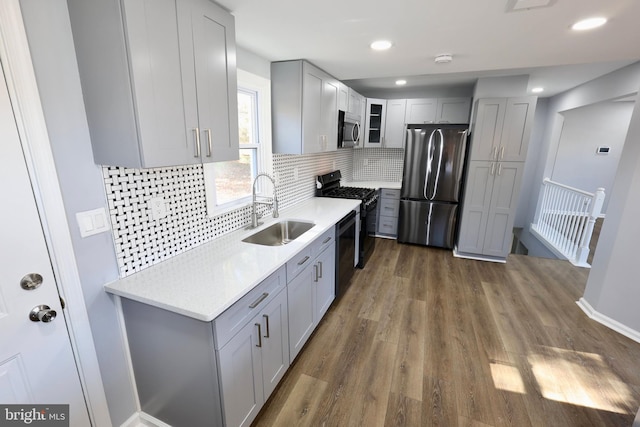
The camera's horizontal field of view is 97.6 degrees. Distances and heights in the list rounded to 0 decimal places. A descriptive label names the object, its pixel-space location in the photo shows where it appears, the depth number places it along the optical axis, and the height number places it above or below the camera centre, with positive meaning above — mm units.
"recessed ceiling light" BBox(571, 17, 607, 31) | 1608 +735
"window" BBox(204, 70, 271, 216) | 2095 -68
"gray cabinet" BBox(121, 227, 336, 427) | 1267 -1036
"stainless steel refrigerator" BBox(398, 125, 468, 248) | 3869 -491
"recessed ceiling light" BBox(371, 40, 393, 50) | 1983 +726
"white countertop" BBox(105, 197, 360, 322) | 1229 -671
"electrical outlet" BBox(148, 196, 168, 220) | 1536 -350
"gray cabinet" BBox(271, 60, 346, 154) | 2443 +363
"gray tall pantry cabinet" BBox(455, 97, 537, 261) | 3471 -319
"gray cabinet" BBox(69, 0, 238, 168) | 1080 +276
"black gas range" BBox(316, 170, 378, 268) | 3496 -647
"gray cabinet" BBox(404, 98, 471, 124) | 4367 +595
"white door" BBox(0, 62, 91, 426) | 1029 -611
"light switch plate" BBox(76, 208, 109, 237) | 1241 -354
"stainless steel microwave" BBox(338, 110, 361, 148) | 3488 +227
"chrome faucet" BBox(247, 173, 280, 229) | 2293 -485
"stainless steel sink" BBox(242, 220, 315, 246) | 2412 -749
